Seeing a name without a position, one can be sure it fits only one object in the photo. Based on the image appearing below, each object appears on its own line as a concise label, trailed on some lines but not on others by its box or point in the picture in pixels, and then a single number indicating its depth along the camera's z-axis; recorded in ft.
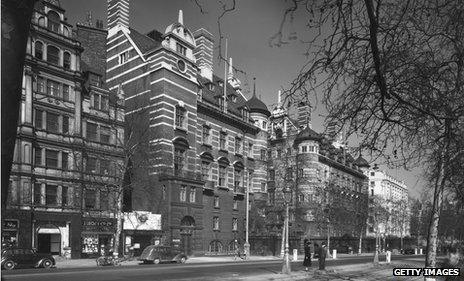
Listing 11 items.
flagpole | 183.11
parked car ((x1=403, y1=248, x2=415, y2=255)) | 232.57
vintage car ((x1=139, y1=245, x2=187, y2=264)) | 106.83
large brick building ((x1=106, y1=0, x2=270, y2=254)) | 148.25
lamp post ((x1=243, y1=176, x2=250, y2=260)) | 139.54
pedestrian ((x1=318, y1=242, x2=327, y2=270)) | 81.42
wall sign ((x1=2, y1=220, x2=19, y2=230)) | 111.34
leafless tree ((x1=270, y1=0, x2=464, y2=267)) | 18.18
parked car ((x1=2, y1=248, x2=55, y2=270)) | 85.76
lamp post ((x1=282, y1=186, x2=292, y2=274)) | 73.77
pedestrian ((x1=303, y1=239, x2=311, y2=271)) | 90.67
